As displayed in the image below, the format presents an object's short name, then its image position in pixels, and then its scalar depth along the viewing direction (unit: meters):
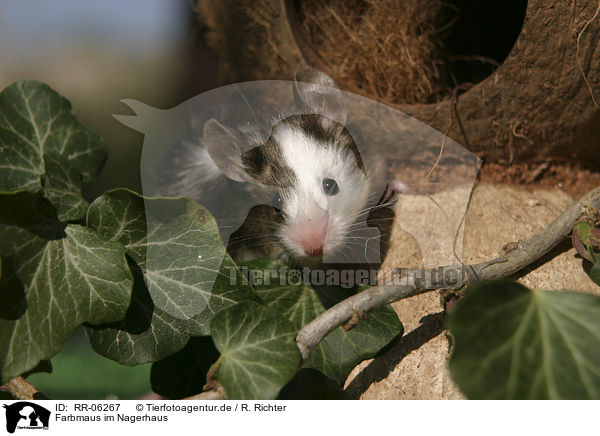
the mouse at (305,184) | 0.28
